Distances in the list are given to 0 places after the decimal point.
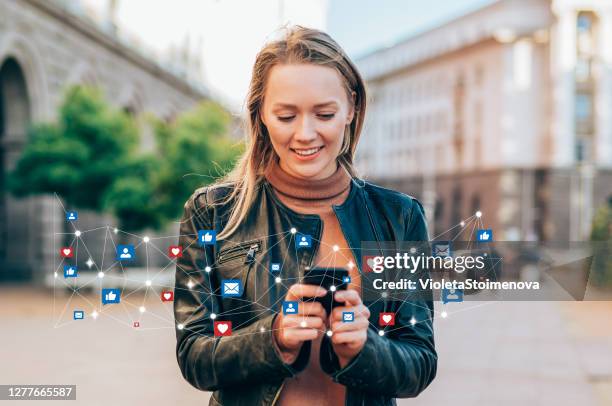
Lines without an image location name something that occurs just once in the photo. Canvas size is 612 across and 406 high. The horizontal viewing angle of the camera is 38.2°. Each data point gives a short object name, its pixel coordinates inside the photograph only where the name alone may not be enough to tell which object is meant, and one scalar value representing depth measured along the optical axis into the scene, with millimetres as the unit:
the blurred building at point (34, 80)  22828
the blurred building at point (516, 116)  48688
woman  2034
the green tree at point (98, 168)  21203
